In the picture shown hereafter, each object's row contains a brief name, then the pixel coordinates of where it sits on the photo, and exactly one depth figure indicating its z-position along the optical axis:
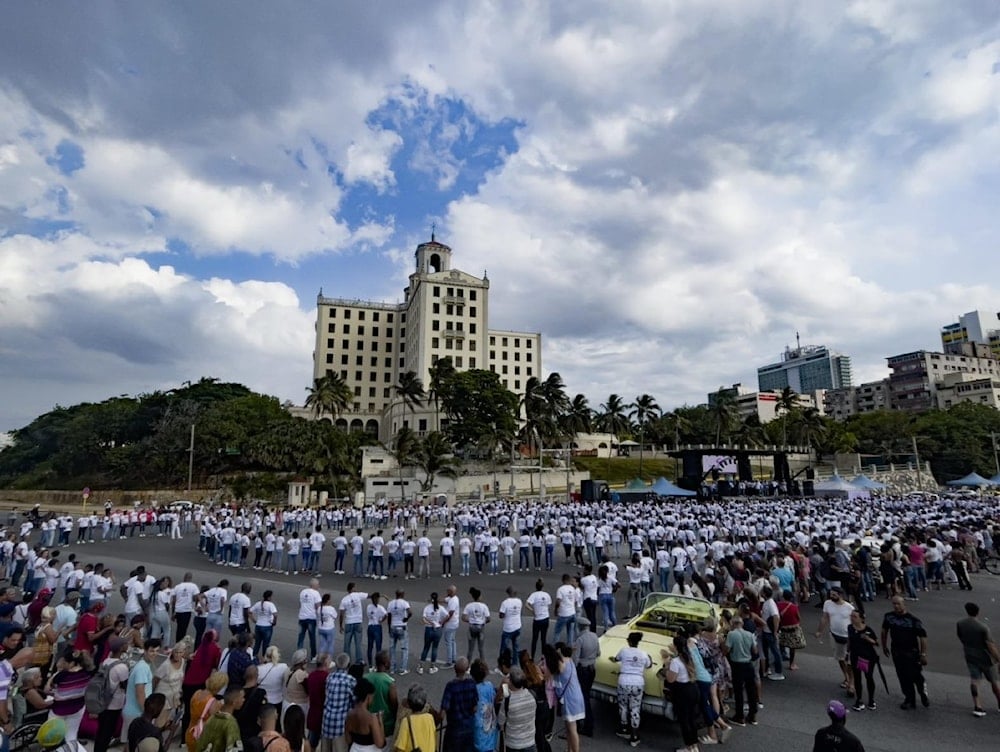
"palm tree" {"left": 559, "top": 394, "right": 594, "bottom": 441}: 74.44
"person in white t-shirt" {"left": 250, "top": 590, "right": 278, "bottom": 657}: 9.80
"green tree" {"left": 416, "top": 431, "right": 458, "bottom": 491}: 52.53
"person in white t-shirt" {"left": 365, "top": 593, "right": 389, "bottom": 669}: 9.63
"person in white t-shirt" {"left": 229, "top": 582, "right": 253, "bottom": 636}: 10.19
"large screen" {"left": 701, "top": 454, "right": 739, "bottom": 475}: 46.03
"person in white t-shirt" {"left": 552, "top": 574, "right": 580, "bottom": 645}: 10.68
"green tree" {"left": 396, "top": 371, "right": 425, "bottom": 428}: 72.44
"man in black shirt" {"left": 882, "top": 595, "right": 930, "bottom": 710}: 7.82
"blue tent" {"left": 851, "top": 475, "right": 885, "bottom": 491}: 40.33
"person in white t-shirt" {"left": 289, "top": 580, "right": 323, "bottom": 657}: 10.09
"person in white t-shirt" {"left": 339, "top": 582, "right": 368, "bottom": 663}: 10.02
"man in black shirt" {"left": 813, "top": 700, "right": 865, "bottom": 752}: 5.10
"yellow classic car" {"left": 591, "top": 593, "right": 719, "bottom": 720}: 7.31
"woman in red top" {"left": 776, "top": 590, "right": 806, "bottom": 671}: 9.36
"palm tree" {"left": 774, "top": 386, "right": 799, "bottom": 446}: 86.12
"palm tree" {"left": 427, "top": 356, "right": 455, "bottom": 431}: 70.50
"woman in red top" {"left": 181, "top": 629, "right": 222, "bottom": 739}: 7.27
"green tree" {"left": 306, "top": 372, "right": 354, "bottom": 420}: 71.12
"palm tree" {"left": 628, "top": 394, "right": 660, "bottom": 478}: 85.81
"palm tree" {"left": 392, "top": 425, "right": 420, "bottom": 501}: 50.12
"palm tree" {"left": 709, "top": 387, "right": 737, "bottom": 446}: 83.12
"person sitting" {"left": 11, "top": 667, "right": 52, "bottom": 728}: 6.86
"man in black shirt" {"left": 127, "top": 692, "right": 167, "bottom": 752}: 5.03
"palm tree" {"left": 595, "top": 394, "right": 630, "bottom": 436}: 87.62
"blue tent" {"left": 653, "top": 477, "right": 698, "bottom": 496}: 36.73
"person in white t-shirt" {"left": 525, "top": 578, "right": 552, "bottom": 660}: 10.58
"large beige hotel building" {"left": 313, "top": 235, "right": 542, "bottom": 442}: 91.44
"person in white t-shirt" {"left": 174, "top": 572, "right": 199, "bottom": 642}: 11.23
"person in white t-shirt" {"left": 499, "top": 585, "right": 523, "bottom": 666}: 9.71
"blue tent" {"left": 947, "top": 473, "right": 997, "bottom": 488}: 41.38
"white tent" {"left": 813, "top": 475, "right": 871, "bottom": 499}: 42.44
